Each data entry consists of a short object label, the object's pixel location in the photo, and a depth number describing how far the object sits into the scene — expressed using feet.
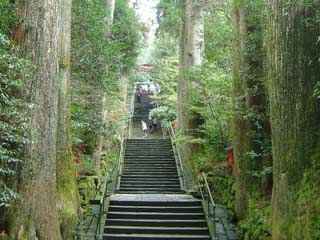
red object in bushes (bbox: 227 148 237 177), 33.35
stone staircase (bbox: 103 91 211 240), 28.37
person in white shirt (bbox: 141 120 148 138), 73.82
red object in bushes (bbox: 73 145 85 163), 32.32
